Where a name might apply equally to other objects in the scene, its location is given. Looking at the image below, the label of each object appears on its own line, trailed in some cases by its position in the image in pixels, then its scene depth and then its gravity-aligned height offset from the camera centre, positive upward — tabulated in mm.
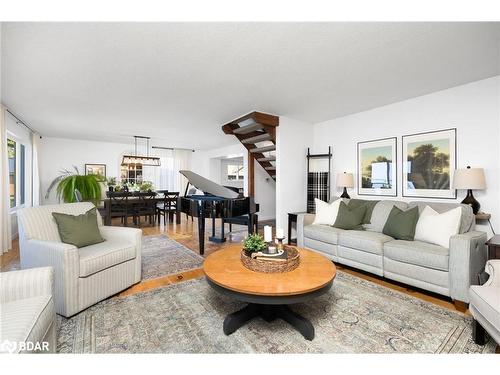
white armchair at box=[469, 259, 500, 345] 1321 -730
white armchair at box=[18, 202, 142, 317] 1848 -667
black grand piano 3521 -347
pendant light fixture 6180 +706
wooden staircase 4043 +1043
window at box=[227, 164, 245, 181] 9078 +525
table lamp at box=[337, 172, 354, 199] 3836 +96
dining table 5000 -390
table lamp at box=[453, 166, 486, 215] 2508 +61
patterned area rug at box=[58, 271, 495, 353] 1521 -1082
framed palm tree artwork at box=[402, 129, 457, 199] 2959 +315
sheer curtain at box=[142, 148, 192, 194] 8078 +525
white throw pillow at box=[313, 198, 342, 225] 3424 -407
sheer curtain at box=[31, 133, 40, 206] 5427 +261
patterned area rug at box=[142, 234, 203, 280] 2884 -1075
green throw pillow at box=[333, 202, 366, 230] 3148 -450
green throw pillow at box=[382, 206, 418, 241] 2596 -448
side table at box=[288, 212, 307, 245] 4132 -668
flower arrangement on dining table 6074 -87
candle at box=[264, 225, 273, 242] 2137 -459
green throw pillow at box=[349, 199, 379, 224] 3248 -288
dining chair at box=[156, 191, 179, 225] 5914 -586
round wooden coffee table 1469 -685
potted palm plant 5383 -96
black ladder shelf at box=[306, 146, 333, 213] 4371 +10
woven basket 1781 -632
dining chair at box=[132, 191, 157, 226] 5414 -491
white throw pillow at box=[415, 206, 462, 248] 2309 -426
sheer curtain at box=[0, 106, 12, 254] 3395 -144
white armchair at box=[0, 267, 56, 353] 1022 -671
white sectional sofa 2027 -720
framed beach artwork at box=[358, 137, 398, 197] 3527 +302
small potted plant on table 2008 -529
